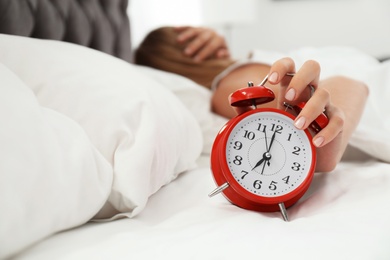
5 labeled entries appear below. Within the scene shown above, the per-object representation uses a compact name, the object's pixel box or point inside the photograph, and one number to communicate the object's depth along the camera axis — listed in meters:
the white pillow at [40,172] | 0.59
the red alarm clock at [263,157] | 0.74
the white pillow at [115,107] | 0.77
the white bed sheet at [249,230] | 0.57
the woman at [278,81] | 0.74
